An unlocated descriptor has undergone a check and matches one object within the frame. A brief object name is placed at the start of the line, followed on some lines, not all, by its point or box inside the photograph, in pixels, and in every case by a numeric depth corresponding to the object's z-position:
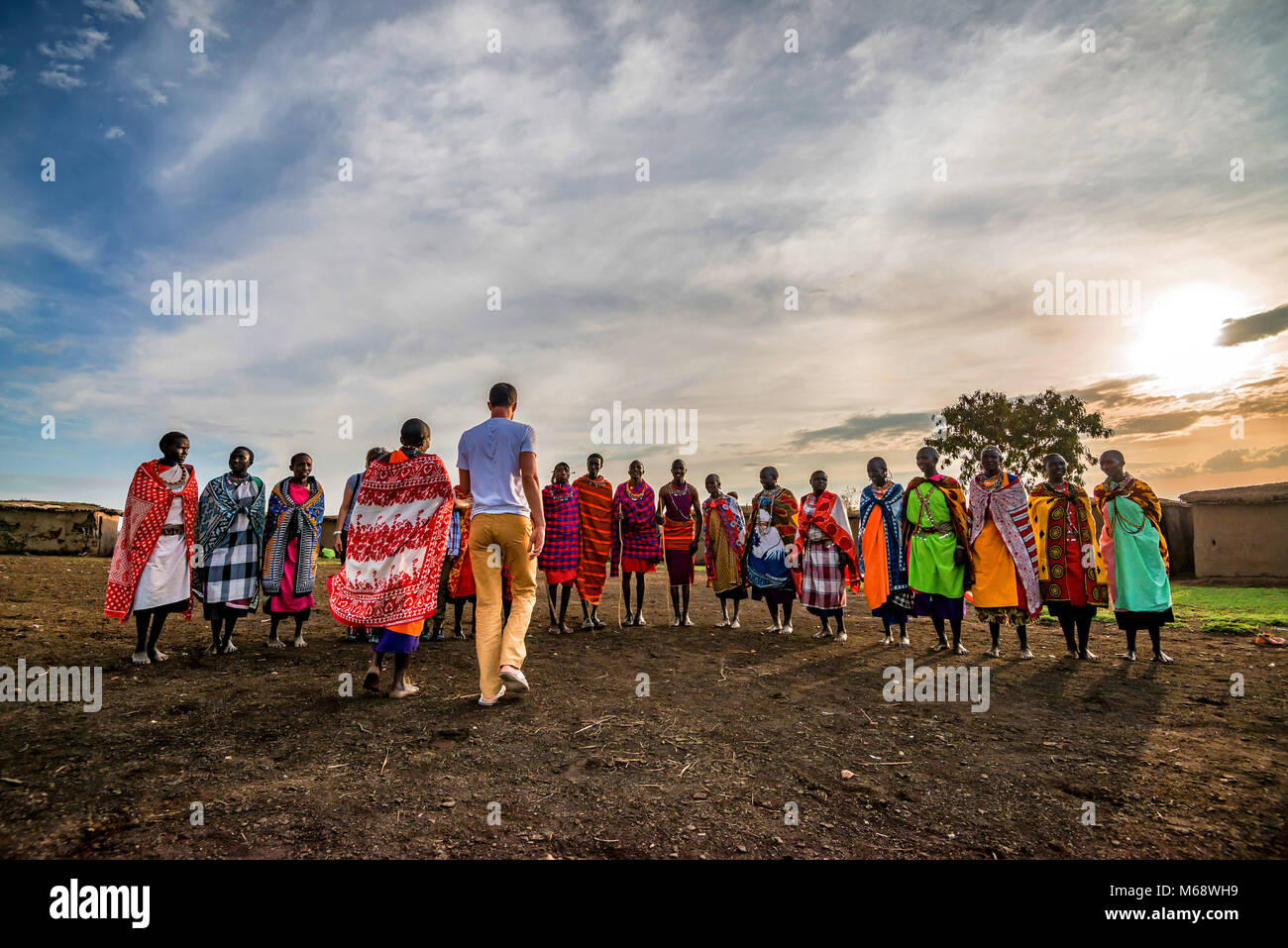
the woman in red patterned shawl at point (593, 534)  9.09
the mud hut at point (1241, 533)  15.51
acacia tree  26.38
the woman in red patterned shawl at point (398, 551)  4.96
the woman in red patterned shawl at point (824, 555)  8.37
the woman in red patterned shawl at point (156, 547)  5.94
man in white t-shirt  4.75
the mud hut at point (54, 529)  20.39
